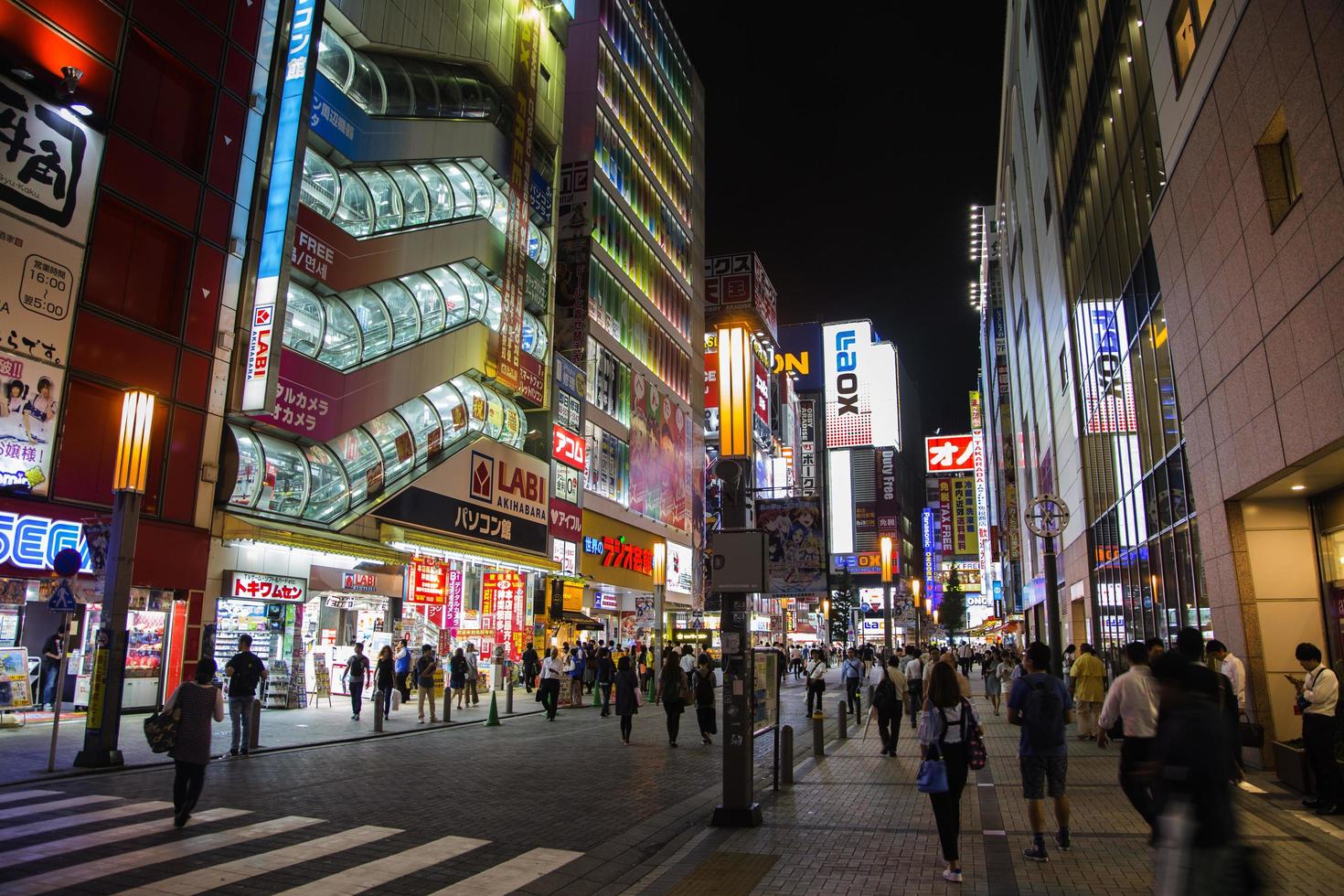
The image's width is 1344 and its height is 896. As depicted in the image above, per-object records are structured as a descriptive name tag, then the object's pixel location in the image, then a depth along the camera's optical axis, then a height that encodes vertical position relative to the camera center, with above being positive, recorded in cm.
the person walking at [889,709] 1605 -141
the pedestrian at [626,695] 1803 -139
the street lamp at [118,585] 1281 +52
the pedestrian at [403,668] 2473 -123
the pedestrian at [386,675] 1975 -112
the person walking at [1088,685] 1753 -101
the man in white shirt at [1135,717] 731 -72
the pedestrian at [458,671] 2481 -129
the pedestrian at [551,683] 2325 -148
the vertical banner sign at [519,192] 3347 +1665
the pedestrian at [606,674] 2405 -127
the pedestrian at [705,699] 1788 -142
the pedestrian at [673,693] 1780 -129
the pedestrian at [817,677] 2236 -119
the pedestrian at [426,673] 2188 -117
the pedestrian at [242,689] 1459 -110
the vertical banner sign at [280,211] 2130 +1004
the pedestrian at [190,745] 901 -124
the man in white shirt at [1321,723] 938 -91
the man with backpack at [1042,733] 812 -91
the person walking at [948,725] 761 -80
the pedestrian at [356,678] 2117 -129
